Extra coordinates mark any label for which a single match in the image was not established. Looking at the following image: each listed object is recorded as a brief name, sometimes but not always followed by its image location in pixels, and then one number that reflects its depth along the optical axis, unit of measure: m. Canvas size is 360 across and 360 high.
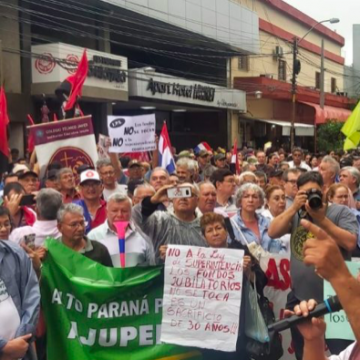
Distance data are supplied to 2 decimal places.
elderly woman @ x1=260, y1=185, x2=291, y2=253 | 6.44
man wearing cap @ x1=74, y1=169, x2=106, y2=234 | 6.45
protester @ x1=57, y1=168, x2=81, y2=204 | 7.12
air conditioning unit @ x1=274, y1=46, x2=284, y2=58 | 40.18
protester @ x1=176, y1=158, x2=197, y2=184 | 8.04
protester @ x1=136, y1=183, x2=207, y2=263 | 5.07
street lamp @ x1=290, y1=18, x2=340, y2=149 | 29.16
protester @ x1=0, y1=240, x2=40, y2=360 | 3.98
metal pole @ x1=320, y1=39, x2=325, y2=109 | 35.69
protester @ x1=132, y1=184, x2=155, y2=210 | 6.29
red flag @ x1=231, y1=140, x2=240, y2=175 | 13.39
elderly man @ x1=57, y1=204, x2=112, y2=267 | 4.93
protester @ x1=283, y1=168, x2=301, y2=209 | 7.10
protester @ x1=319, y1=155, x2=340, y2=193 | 7.79
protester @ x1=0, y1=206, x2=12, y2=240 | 4.59
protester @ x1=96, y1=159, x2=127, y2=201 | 7.50
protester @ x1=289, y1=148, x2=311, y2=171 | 13.66
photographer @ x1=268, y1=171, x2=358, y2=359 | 4.65
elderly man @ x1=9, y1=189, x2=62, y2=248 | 5.24
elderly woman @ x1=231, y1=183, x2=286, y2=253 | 5.83
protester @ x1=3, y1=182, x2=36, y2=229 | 5.66
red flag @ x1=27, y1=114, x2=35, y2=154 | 11.18
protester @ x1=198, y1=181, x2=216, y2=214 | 6.07
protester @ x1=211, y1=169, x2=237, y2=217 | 7.15
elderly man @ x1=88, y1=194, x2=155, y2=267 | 5.29
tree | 33.78
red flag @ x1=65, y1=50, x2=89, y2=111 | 11.87
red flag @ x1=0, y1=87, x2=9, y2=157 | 8.84
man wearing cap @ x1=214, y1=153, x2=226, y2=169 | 12.37
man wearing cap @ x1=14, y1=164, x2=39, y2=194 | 7.26
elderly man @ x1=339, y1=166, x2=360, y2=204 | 7.43
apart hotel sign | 25.34
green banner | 4.68
